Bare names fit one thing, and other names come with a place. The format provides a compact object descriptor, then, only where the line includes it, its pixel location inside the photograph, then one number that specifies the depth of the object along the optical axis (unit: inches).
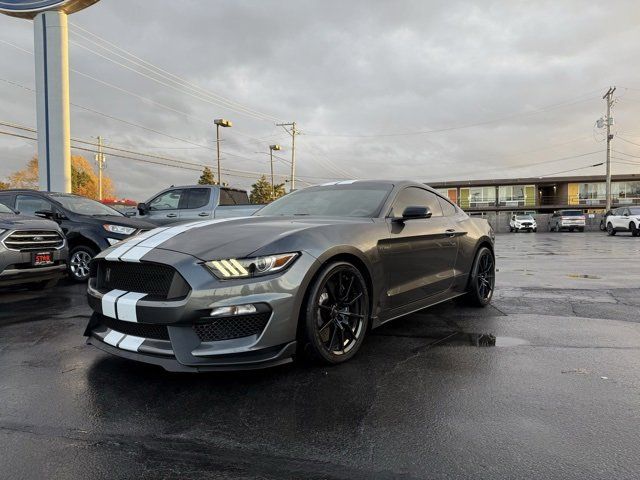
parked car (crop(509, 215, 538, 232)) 1496.1
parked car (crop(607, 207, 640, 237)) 977.5
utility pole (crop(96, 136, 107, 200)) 2390.5
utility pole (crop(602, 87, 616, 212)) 1706.0
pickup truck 413.4
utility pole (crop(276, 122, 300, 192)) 2027.6
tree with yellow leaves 2716.5
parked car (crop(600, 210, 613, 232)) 1343.0
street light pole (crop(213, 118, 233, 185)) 1488.7
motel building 2230.6
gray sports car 116.0
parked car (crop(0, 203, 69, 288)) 244.5
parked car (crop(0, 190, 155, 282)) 312.3
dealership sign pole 657.6
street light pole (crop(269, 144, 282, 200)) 1969.7
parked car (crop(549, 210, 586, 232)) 1419.8
